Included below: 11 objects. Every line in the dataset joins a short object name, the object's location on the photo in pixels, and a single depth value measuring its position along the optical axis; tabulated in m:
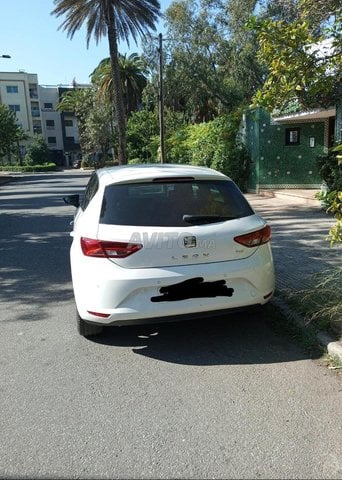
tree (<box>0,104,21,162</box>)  45.78
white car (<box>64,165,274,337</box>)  3.77
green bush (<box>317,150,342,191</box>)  10.01
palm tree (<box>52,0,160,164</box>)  20.66
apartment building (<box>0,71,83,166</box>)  84.50
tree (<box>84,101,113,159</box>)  55.76
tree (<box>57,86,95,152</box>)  62.44
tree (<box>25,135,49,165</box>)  70.62
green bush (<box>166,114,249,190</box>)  16.92
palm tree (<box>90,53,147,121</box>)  42.31
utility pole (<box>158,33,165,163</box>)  22.33
